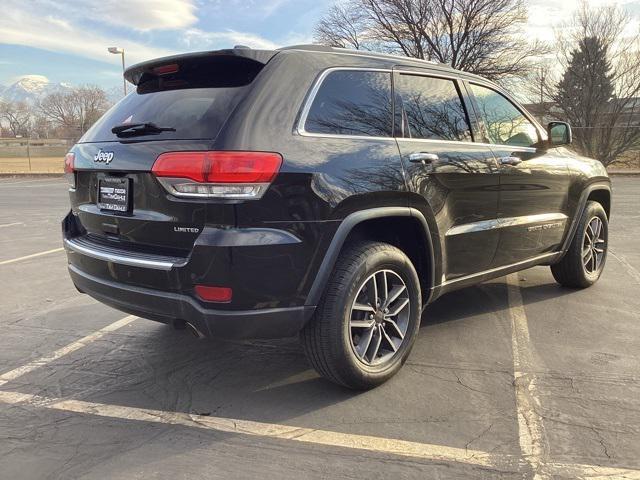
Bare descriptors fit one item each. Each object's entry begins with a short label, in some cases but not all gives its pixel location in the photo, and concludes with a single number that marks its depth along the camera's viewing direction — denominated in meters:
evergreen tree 27.11
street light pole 28.95
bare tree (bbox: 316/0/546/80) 31.31
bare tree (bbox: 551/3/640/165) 26.77
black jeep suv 2.77
